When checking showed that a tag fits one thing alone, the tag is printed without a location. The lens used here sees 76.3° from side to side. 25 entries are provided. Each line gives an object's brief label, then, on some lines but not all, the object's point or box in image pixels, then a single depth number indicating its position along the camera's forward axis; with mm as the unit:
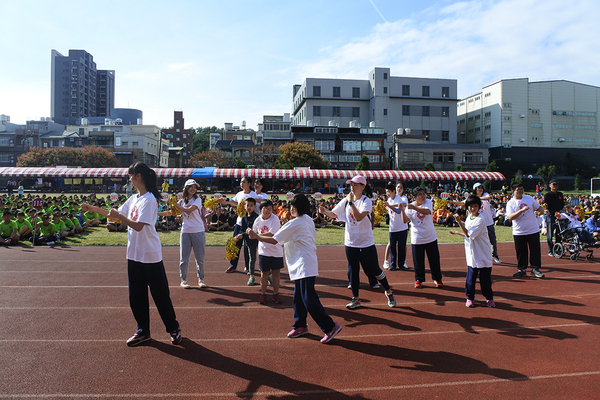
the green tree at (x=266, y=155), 67062
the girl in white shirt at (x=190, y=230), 7348
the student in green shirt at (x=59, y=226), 13311
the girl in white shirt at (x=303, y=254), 4773
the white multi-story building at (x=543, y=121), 75688
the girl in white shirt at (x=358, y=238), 6000
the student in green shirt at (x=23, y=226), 12969
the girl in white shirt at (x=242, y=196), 7867
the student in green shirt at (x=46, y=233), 12688
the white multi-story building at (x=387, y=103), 84562
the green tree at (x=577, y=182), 53625
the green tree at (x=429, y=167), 57438
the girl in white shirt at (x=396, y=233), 8320
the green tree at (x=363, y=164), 58531
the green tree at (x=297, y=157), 58094
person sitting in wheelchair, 10500
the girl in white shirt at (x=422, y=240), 7504
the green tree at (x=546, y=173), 62531
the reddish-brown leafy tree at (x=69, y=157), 59781
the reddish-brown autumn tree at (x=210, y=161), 64438
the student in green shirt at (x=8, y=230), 12484
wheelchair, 10367
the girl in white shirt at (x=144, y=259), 4648
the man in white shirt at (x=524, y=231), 8352
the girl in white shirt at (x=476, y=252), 6270
